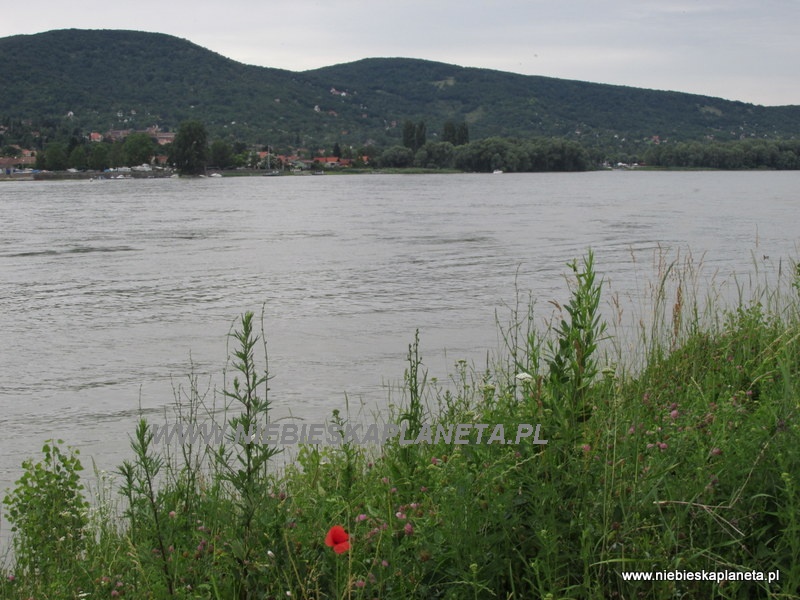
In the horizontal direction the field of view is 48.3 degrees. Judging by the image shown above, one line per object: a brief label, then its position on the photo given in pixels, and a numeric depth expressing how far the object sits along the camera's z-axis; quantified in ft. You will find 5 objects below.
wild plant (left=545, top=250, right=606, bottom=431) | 10.45
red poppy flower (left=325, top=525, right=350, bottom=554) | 9.25
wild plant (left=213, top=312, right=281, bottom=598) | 10.14
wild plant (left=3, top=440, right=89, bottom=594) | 13.89
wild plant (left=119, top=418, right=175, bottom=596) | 10.38
